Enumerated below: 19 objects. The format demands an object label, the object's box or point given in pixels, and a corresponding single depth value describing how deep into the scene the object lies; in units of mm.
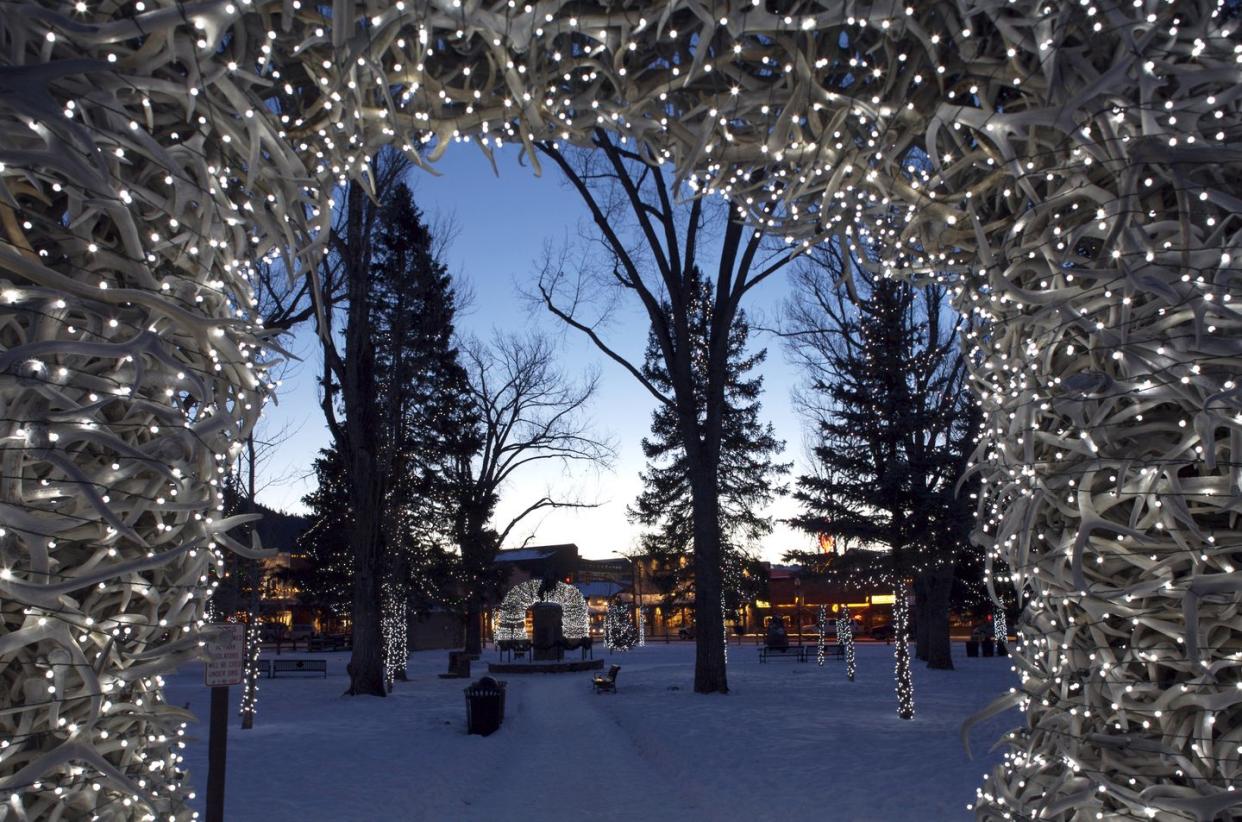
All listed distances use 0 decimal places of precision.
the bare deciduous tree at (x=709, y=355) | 15859
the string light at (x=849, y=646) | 20603
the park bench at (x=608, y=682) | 18641
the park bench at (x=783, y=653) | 27750
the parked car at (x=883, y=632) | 42069
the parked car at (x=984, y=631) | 30327
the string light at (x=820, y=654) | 25870
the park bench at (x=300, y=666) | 23822
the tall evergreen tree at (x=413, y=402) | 20609
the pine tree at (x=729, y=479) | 36812
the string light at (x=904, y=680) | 13039
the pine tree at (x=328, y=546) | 32812
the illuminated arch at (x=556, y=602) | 33969
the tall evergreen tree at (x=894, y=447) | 15883
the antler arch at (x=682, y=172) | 2344
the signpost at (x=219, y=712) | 5766
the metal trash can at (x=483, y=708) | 12453
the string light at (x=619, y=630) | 37281
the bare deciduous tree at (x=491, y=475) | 28031
